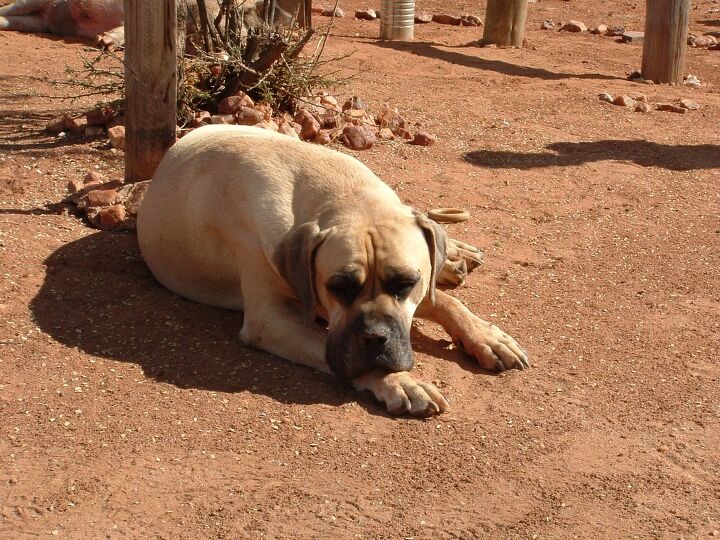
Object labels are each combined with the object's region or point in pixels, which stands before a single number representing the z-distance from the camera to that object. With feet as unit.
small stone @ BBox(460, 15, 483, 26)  46.68
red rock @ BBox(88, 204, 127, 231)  18.94
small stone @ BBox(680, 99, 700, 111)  32.12
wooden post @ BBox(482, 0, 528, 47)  40.65
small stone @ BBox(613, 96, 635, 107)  31.94
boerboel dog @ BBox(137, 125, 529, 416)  13.57
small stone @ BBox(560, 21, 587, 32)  47.19
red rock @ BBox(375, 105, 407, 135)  26.43
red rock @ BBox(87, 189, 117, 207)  19.40
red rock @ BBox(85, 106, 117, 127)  23.63
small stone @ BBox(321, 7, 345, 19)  45.06
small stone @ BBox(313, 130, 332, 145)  24.48
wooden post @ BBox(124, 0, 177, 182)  19.11
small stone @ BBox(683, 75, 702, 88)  36.24
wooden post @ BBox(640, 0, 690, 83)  35.29
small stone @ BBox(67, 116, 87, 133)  23.76
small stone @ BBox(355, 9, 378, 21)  46.06
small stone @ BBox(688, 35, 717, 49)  44.54
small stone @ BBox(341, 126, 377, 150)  24.57
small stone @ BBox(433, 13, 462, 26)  46.73
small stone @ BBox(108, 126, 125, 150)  22.75
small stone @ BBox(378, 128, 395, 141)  25.66
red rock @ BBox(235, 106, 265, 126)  23.63
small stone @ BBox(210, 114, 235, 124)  23.32
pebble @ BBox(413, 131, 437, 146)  25.64
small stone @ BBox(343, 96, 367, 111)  27.32
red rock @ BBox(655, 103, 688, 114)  31.83
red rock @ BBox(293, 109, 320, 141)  24.58
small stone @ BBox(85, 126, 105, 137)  23.58
